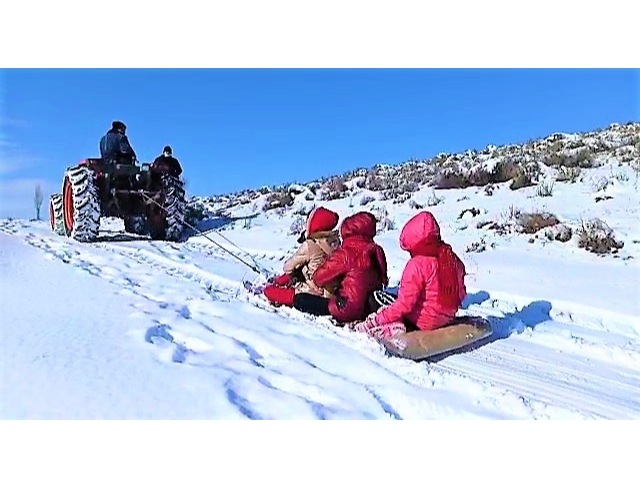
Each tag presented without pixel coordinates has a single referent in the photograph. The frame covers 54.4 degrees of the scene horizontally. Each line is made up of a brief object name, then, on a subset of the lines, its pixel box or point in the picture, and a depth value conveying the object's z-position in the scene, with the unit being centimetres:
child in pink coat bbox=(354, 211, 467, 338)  474
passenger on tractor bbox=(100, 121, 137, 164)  1170
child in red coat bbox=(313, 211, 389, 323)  530
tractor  1068
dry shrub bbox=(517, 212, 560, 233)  921
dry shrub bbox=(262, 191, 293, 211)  1641
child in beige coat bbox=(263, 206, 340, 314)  586
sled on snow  438
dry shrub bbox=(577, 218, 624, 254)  788
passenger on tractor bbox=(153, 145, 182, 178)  1152
